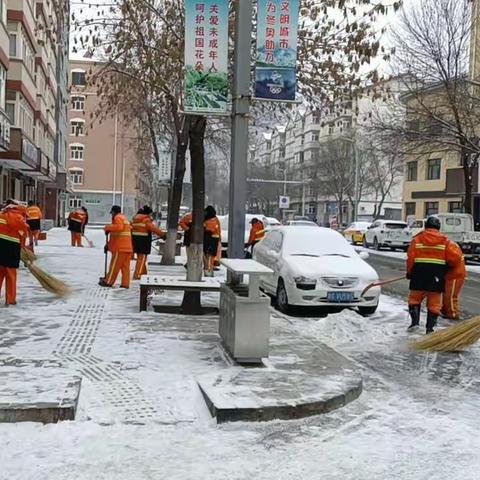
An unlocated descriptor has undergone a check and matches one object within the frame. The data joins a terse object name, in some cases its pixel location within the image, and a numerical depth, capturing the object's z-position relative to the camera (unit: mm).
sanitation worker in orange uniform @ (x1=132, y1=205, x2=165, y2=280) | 14305
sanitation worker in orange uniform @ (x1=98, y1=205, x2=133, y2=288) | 12695
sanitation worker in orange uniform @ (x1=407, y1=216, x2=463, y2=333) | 9641
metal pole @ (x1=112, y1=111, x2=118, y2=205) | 72312
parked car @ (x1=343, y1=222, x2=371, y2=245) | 40312
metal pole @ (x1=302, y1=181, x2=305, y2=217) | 92712
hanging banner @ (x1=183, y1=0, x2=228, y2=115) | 8648
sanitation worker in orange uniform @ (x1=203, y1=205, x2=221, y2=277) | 16531
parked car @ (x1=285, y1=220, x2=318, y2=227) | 41216
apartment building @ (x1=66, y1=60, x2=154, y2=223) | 73625
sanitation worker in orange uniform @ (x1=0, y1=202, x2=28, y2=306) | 10172
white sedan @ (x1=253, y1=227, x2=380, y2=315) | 11492
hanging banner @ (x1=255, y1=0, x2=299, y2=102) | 8273
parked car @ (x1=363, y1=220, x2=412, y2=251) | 34244
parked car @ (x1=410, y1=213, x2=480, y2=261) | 28391
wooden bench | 10008
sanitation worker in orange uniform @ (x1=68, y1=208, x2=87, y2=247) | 27250
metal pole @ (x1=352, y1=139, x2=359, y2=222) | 54953
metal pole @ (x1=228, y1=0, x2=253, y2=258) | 8469
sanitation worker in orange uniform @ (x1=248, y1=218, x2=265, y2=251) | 20094
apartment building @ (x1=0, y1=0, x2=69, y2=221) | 25453
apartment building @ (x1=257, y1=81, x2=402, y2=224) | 72250
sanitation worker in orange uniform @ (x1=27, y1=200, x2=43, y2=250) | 22594
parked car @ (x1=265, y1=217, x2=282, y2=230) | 36881
